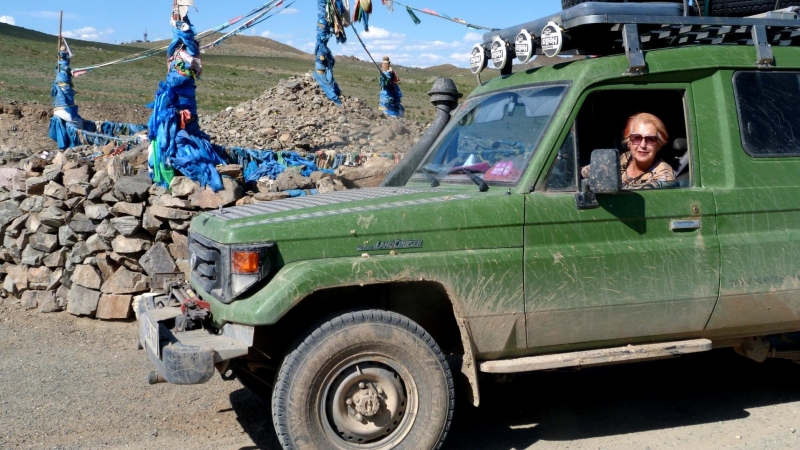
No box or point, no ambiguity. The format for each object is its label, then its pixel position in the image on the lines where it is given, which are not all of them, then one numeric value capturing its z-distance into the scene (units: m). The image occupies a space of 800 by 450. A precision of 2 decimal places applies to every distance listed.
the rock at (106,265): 8.56
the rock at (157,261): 8.17
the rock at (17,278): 8.94
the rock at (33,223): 9.07
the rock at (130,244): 8.38
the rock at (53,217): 8.89
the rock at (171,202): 8.36
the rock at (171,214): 8.30
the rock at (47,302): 8.56
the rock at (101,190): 8.75
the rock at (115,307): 8.12
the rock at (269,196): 8.33
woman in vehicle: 4.78
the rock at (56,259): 8.87
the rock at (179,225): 8.32
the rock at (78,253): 8.70
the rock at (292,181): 8.71
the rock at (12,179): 9.61
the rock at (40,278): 8.84
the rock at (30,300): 8.73
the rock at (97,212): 8.62
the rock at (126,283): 8.25
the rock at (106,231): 8.50
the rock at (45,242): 8.93
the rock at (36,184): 9.29
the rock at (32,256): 8.98
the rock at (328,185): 8.58
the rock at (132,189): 8.51
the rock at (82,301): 8.26
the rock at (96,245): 8.60
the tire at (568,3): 5.56
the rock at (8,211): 9.38
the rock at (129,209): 8.48
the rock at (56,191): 9.04
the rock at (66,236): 8.84
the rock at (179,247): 8.34
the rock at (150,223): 8.39
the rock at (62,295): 8.59
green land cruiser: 4.11
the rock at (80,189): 8.91
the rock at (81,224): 8.70
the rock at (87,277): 8.41
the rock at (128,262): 8.45
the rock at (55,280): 8.73
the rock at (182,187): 8.43
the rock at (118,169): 8.88
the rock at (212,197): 8.37
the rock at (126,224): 8.38
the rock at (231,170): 8.85
